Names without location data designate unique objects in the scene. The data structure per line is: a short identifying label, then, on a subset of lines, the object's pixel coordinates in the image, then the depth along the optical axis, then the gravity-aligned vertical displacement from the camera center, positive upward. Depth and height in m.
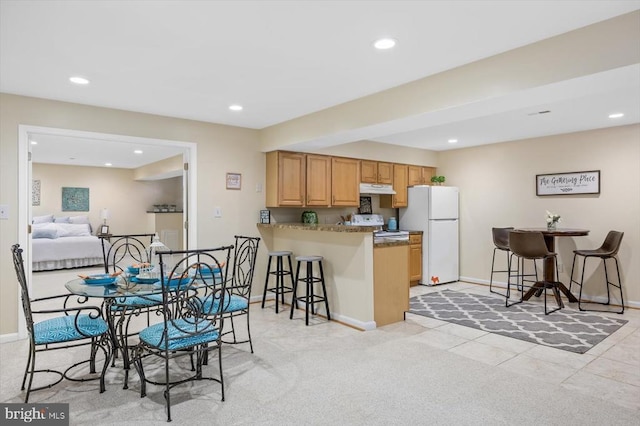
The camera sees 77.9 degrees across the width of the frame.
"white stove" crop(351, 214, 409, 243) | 6.28 -0.17
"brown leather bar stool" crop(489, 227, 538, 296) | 5.75 -0.50
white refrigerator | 6.43 -0.23
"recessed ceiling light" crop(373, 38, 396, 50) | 2.62 +1.15
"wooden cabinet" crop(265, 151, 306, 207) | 5.30 +0.47
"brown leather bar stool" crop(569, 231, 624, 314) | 4.75 -0.50
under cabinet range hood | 6.24 +0.40
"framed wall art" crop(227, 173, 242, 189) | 5.15 +0.43
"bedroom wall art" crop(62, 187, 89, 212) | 9.93 +0.38
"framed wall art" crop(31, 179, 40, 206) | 9.55 +0.54
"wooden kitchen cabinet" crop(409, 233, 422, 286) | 6.32 -0.72
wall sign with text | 5.37 +0.42
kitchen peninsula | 4.09 -0.67
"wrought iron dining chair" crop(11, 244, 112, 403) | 2.50 -0.77
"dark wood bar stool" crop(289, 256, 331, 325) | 4.39 -0.82
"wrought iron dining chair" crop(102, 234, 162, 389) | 2.77 -0.70
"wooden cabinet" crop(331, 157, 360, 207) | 5.84 +0.48
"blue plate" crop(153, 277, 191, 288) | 2.66 -0.47
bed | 7.91 -0.66
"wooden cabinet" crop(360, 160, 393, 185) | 6.24 +0.67
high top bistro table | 5.13 -0.75
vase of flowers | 5.21 -0.10
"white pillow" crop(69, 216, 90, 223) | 9.72 -0.12
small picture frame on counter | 5.40 -0.03
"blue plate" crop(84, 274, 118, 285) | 2.78 -0.47
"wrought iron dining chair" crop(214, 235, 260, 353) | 3.20 -0.75
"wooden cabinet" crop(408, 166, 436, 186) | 6.96 +0.69
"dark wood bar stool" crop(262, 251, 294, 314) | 4.88 -0.75
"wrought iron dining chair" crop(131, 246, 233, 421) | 2.42 -0.77
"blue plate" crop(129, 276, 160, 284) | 2.76 -0.46
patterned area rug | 3.80 -1.19
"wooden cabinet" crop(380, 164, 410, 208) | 6.70 +0.39
